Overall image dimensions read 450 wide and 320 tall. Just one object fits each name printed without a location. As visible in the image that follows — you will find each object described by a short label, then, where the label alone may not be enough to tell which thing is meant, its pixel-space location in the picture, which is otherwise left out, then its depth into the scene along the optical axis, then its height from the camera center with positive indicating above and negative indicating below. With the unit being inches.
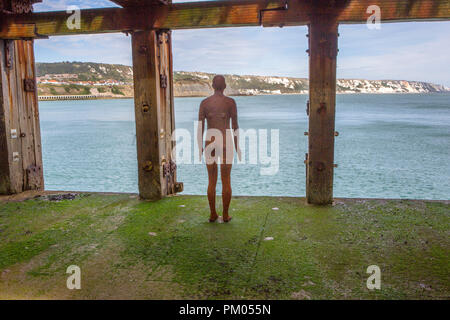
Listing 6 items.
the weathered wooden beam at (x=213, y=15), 225.9 +56.7
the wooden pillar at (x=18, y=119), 275.6 -4.6
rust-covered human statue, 208.4 -11.5
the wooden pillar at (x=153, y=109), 257.0 +0.6
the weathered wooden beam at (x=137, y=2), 247.6 +67.3
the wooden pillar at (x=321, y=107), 236.8 -1.0
